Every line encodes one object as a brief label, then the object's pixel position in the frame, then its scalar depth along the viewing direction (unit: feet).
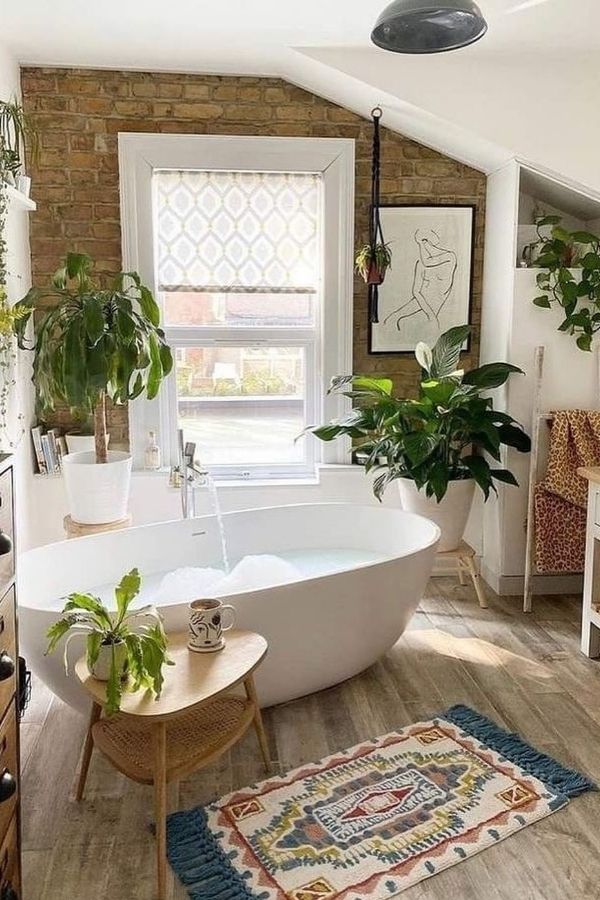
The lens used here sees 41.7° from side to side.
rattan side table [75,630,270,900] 6.50
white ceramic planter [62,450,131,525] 11.85
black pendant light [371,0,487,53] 6.97
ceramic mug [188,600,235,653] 7.59
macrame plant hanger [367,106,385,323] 13.05
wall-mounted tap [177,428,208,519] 11.21
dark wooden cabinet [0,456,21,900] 5.31
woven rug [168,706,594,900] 6.66
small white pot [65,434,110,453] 13.34
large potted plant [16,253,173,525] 11.00
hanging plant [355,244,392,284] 13.06
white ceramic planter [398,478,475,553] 12.67
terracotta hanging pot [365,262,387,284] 13.05
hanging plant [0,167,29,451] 10.43
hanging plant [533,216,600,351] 12.08
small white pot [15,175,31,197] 10.90
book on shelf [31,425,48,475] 13.07
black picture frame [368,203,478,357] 13.62
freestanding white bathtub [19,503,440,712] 8.50
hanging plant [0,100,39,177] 10.14
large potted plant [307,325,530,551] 11.93
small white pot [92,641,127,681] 6.79
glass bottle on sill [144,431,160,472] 13.78
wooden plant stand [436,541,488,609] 12.75
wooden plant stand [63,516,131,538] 11.82
